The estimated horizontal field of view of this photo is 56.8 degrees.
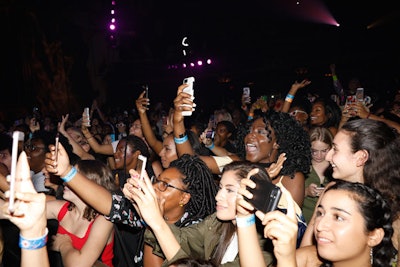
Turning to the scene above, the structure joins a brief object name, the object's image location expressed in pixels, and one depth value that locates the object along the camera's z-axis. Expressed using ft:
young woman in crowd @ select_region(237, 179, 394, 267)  5.73
